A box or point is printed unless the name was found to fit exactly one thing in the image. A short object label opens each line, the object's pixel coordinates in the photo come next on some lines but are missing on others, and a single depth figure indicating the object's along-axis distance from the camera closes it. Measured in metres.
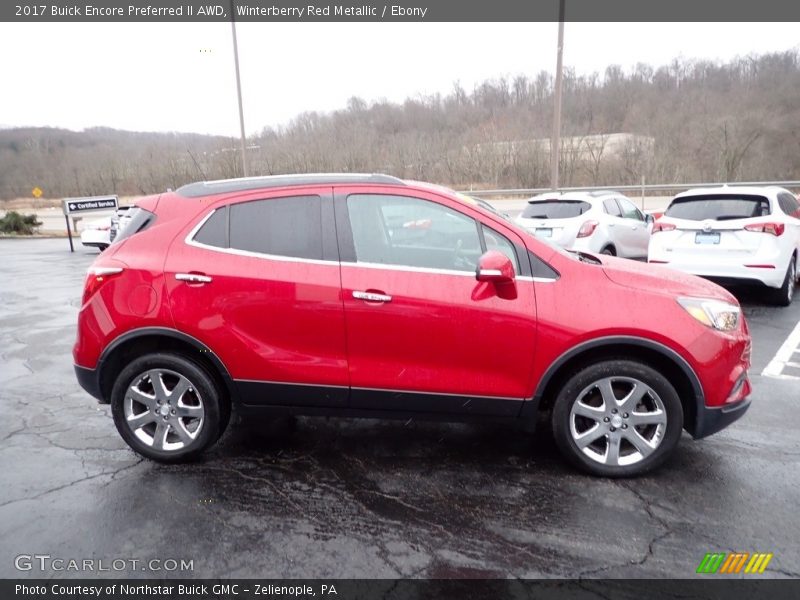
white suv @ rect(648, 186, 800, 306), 7.37
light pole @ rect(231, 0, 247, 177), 17.05
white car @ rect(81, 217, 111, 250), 16.22
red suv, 3.36
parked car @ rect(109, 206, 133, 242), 14.37
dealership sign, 19.62
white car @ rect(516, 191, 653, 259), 9.38
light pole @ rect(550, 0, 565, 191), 16.59
